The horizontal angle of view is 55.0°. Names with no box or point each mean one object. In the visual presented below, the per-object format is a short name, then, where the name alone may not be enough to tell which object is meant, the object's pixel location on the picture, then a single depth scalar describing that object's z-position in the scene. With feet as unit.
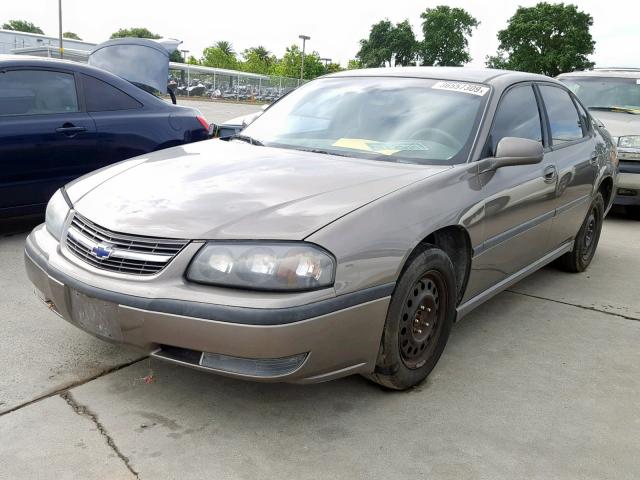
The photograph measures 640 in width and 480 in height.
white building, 134.41
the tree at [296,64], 229.45
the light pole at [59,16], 98.75
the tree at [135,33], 308.81
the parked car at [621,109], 23.44
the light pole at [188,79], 131.03
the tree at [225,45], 338.75
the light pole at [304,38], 154.30
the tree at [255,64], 250.98
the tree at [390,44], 289.94
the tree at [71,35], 317.09
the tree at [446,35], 281.13
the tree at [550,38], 201.77
